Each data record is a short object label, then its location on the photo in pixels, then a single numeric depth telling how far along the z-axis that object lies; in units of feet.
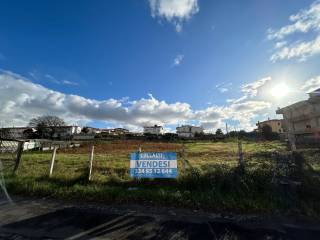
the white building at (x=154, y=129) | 434.55
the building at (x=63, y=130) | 280.72
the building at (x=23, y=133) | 217.97
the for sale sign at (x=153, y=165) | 24.72
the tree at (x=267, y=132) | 142.49
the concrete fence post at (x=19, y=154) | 32.94
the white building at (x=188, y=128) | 424.05
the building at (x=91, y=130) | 340.24
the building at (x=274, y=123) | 279.20
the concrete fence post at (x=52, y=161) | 29.42
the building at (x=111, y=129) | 430.86
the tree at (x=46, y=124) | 269.64
